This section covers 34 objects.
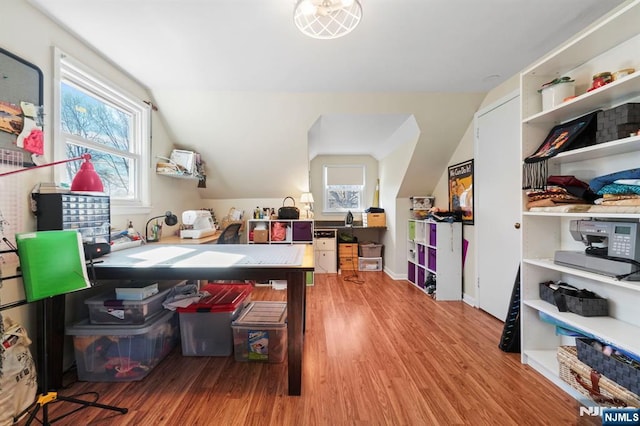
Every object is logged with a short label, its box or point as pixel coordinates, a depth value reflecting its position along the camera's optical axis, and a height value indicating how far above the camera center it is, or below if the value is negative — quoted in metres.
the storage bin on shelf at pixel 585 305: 1.55 -0.56
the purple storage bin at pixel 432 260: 3.36 -0.62
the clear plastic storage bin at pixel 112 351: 1.64 -0.89
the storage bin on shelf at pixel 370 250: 4.62 -0.66
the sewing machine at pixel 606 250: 1.30 -0.21
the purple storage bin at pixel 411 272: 3.87 -0.90
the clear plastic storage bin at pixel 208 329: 1.94 -0.88
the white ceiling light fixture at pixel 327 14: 1.43 +1.18
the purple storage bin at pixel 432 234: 3.34 -0.28
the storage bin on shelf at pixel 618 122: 1.32 +0.48
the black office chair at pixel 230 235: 3.19 -0.27
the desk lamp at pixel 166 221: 2.62 -0.09
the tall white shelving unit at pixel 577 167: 1.35 +0.28
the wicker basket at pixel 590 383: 1.23 -0.89
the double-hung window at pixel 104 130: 1.85 +0.73
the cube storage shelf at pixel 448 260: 3.19 -0.59
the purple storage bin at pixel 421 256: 3.63 -0.61
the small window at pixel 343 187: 5.17 +0.53
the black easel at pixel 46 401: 1.21 -0.90
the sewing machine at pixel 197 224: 2.82 -0.12
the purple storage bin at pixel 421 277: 3.60 -0.91
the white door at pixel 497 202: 2.39 +0.10
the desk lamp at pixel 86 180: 1.49 +0.20
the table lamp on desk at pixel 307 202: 3.90 +0.17
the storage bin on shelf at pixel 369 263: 4.64 -0.91
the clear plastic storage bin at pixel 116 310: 1.67 -0.62
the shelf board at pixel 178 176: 2.94 +0.46
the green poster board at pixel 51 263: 1.15 -0.23
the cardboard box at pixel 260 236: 3.75 -0.32
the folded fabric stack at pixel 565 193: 1.61 +0.12
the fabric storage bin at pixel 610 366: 1.21 -0.78
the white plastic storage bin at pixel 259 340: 1.89 -0.92
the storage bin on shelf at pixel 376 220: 4.54 -0.12
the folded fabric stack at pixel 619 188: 1.29 +0.13
